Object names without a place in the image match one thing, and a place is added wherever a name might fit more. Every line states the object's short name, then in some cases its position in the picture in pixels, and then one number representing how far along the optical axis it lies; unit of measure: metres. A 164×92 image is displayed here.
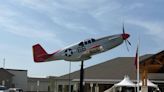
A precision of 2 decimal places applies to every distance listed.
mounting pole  25.40
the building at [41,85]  71.87
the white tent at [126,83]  26.97
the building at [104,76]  33.34
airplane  25.68
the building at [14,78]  63.04
